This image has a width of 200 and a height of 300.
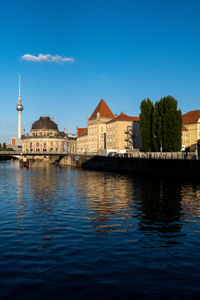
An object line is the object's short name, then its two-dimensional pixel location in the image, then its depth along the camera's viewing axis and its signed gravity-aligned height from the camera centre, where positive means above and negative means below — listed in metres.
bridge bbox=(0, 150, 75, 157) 134.96 +1.20
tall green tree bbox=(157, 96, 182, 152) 76.56 +6.96
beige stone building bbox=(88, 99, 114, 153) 152.38 +14.18
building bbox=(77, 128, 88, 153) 176.98 +7.65
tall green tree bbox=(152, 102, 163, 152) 78.69 +6.22
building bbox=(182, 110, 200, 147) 123.88 +9.93
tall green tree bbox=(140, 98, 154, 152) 83.75 +8.69
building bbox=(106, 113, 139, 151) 136.88 +9.38
